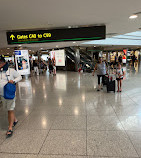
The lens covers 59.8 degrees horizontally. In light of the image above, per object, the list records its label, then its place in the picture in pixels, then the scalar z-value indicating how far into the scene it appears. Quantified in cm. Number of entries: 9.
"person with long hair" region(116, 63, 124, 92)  601
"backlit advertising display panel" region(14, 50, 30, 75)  1191
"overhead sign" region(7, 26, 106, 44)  499
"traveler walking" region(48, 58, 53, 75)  1368
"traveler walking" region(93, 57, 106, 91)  646
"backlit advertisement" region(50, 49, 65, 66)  1844
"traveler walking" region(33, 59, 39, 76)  1445
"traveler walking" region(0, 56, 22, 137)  293
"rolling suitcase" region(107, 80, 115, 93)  608
